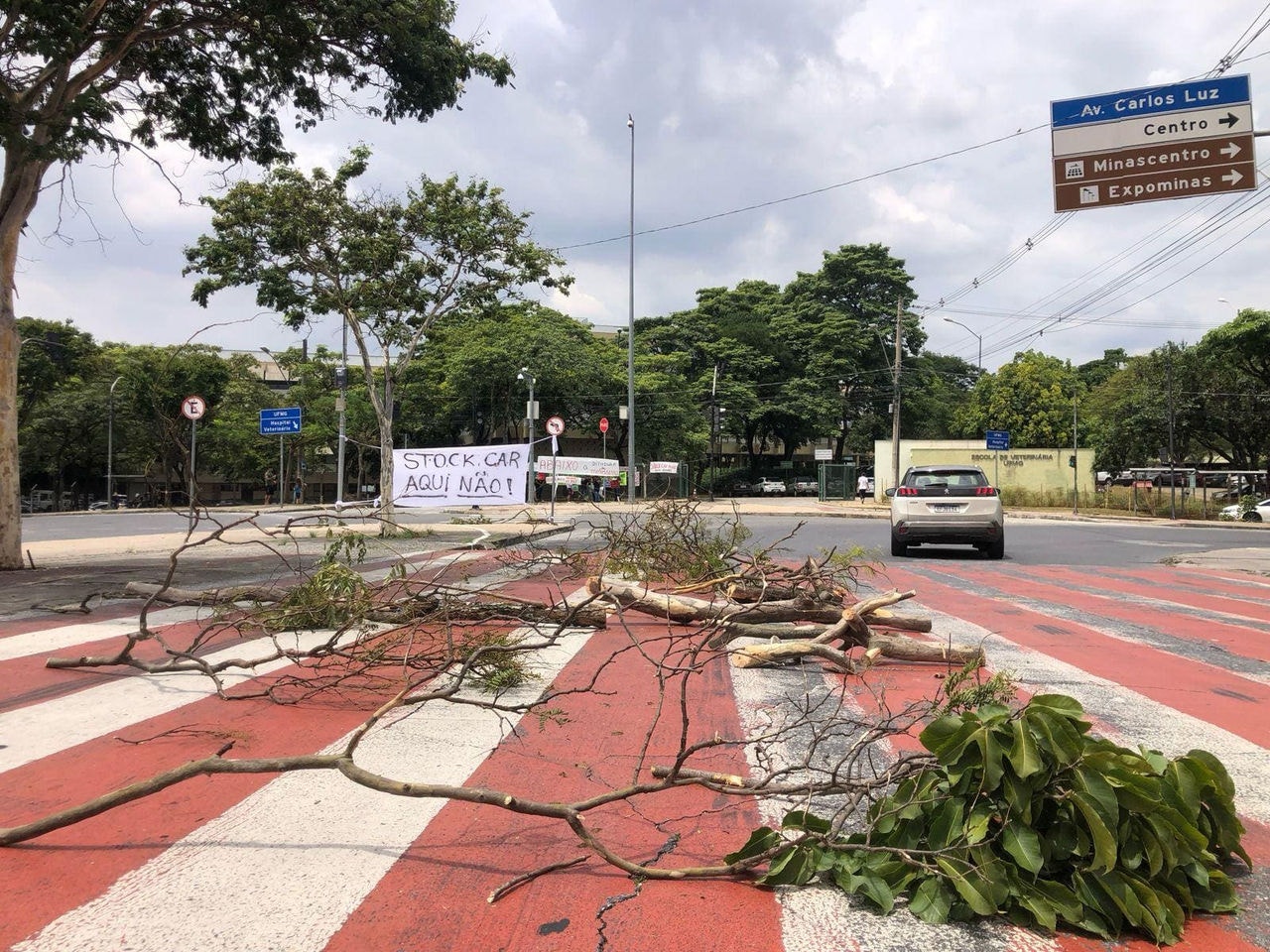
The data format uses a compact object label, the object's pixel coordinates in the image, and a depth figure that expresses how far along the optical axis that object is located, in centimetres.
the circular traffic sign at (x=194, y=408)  1366
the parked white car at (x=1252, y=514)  3247
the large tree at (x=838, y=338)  5566
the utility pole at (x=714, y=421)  5306
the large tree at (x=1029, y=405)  5894
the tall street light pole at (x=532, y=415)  2279
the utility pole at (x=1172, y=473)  3225
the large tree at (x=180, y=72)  982
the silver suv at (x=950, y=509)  1348
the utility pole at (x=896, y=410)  3628
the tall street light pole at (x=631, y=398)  3288
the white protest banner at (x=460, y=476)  1897
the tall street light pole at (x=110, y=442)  4206
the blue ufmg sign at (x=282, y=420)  3603
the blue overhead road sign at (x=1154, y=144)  1081
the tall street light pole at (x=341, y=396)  2634
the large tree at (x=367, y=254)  1677
